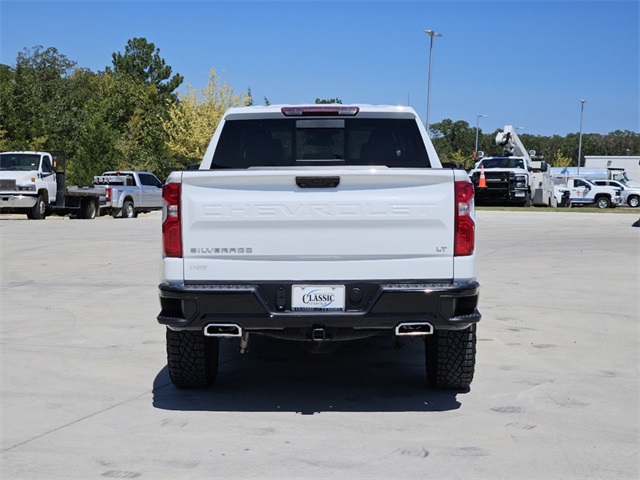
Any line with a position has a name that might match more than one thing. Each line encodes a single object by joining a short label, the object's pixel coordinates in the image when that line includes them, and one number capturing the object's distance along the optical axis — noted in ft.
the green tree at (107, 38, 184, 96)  314.37
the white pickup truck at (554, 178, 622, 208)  167.32
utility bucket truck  127.54
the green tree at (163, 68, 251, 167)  206.08
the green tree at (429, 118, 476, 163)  386.44
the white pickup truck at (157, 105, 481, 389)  19.22
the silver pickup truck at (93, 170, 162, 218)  107.34
